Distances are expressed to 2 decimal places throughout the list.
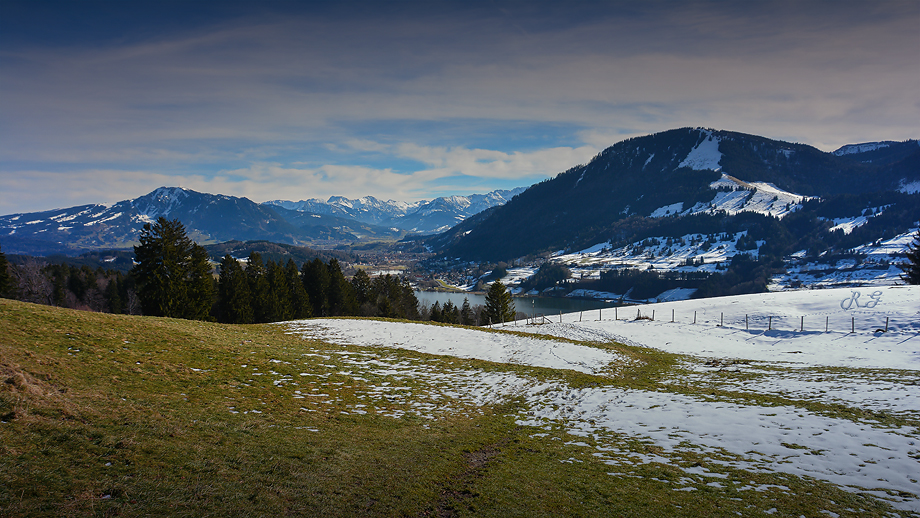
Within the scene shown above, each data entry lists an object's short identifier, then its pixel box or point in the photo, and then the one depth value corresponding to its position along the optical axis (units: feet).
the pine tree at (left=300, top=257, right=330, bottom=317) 232.73
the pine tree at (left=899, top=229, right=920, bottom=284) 167.22
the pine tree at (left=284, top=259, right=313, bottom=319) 211.20
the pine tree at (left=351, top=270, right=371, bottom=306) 275.59
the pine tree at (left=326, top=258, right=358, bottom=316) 237.04
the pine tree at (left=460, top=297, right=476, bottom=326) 300.81
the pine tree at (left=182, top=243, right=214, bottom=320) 140.05
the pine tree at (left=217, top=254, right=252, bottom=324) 174.60
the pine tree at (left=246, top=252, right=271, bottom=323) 186.70
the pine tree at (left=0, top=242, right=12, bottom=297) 164.86
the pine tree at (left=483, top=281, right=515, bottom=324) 228.22
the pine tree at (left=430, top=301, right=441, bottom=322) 271.88
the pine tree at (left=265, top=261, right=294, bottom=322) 188.14
